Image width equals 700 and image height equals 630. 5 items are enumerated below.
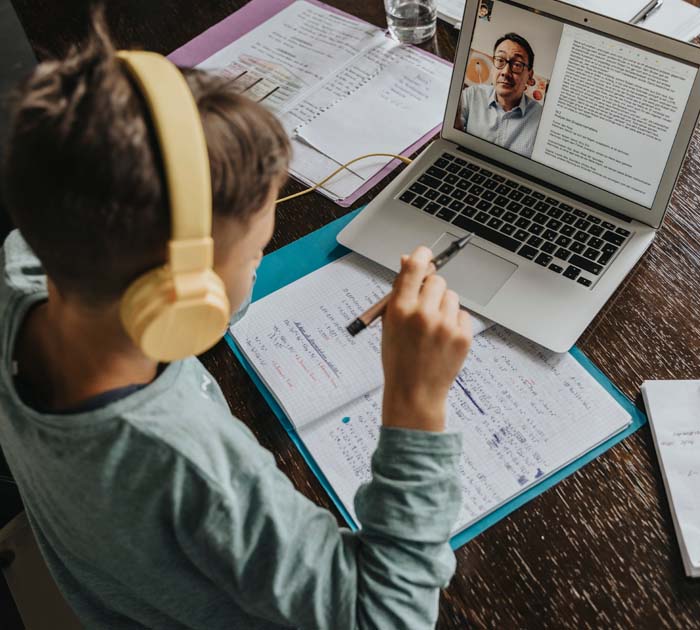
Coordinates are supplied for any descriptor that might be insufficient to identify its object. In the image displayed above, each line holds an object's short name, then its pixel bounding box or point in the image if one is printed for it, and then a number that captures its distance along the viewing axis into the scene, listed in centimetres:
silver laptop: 81
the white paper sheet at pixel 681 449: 66
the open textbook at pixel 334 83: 104
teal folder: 70
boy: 43
